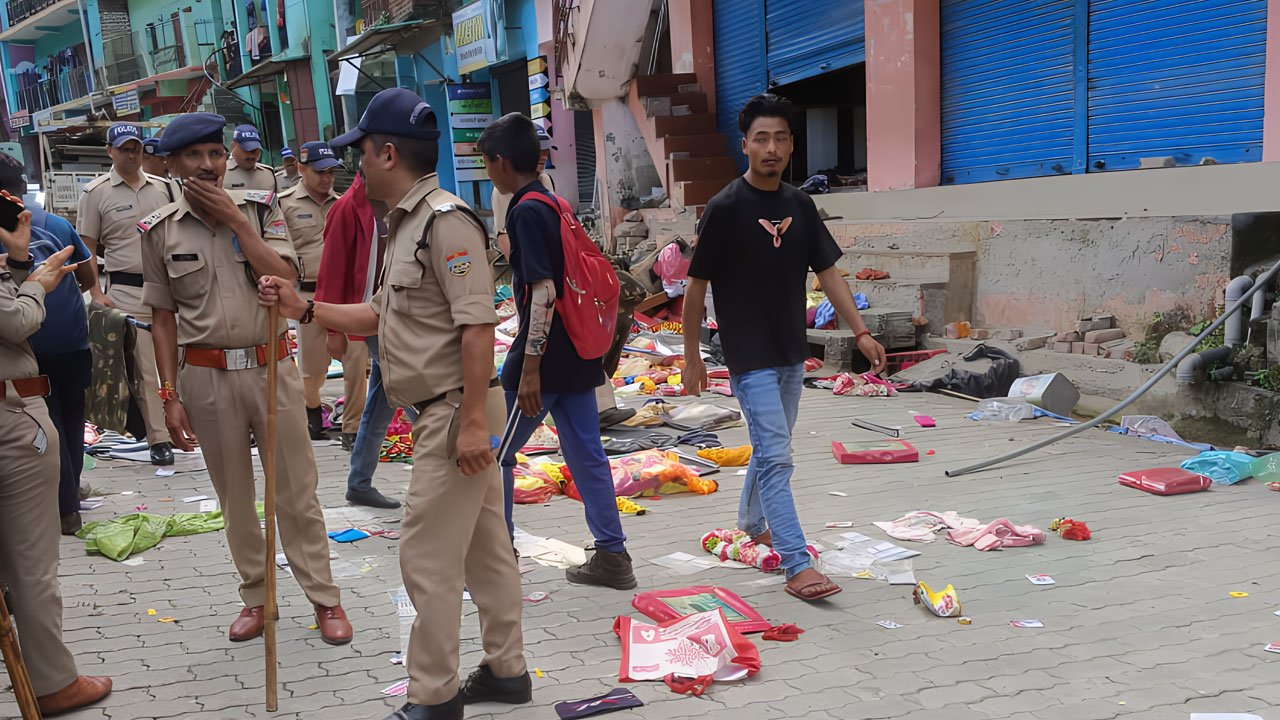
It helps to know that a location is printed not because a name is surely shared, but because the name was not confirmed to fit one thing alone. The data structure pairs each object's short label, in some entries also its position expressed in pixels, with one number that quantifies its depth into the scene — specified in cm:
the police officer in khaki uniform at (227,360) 391
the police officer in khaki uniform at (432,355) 305
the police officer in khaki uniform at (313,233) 737
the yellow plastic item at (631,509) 582
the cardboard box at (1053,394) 797
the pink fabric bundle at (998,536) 495
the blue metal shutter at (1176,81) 817
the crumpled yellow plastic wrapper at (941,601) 407
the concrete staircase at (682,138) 1516
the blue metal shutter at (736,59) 1500
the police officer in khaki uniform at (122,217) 688
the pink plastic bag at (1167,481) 572
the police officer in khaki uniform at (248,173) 769
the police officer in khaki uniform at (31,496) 336
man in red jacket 548
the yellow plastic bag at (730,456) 680
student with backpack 418
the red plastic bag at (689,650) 361
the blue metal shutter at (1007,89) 1005
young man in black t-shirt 436
